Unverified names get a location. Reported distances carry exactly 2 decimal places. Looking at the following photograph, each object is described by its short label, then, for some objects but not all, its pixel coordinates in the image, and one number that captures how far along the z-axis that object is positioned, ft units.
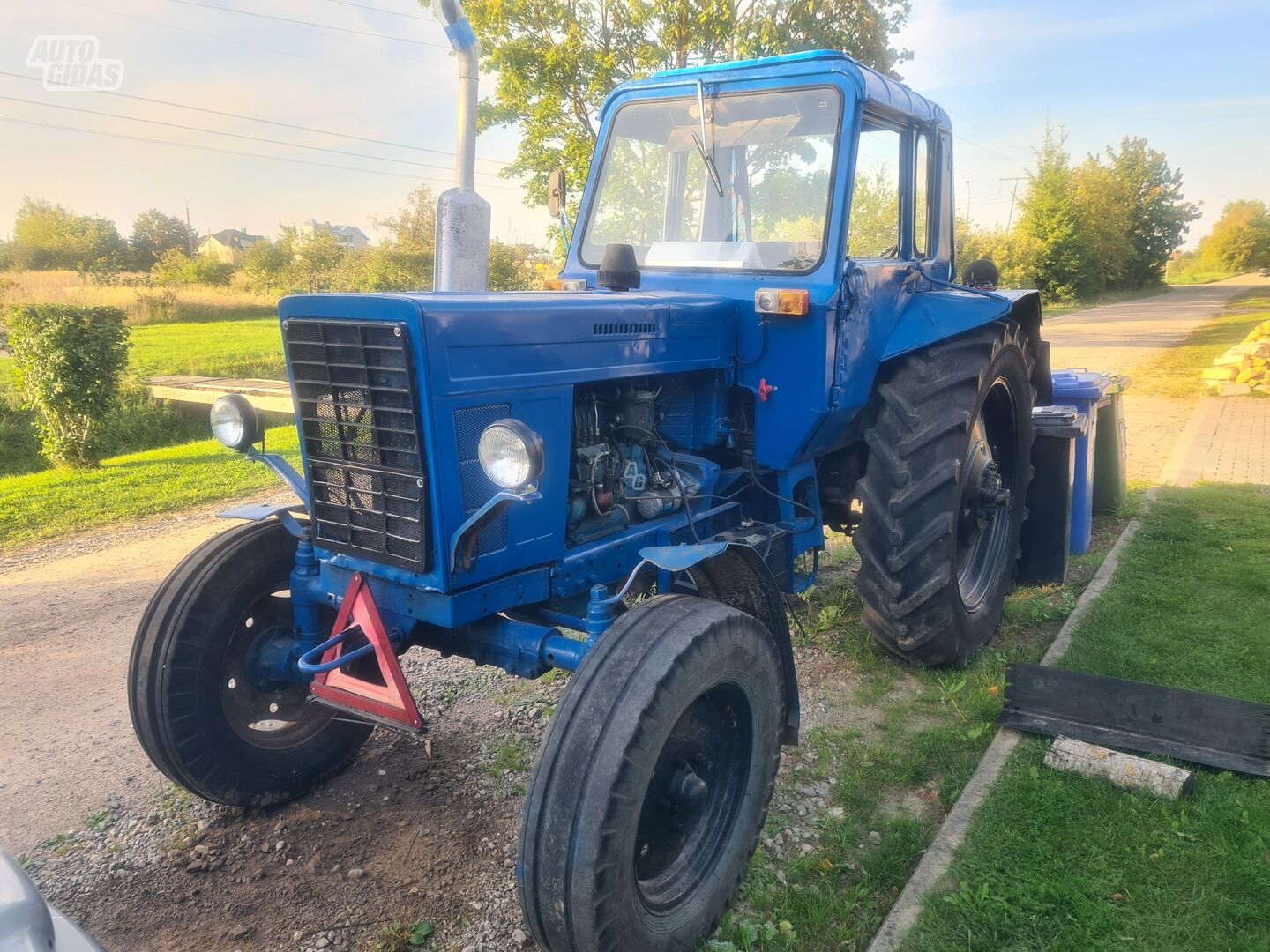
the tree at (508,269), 69.56
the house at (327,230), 126.41
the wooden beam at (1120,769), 10.33
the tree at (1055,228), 117.91
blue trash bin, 18.93
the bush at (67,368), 31.68
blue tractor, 8.25
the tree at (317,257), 111.86
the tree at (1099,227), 120.06
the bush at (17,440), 40.47
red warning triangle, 8.86
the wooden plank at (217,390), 34.71
